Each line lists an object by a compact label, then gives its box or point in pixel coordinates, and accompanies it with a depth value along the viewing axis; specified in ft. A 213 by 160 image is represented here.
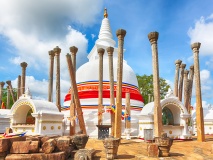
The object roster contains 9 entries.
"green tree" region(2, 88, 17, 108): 123.88
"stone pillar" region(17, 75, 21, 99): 77.07
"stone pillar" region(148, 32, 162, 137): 43.80
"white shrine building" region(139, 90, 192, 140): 49.52
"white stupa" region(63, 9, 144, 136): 65.67
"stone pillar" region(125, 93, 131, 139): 54.32
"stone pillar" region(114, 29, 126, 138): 44.14
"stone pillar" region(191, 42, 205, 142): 49.11
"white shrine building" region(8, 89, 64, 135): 49.88
